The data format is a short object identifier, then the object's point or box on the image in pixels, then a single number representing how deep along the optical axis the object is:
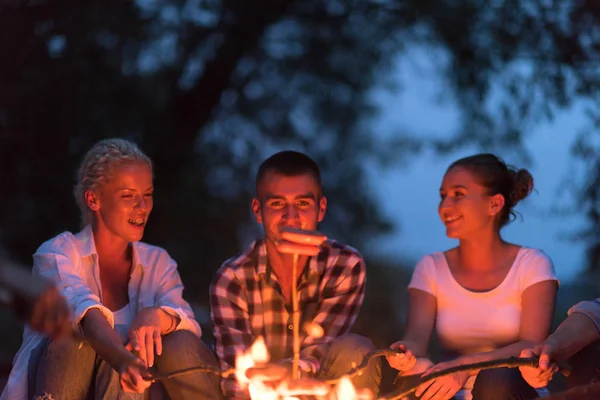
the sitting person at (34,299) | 3.52
